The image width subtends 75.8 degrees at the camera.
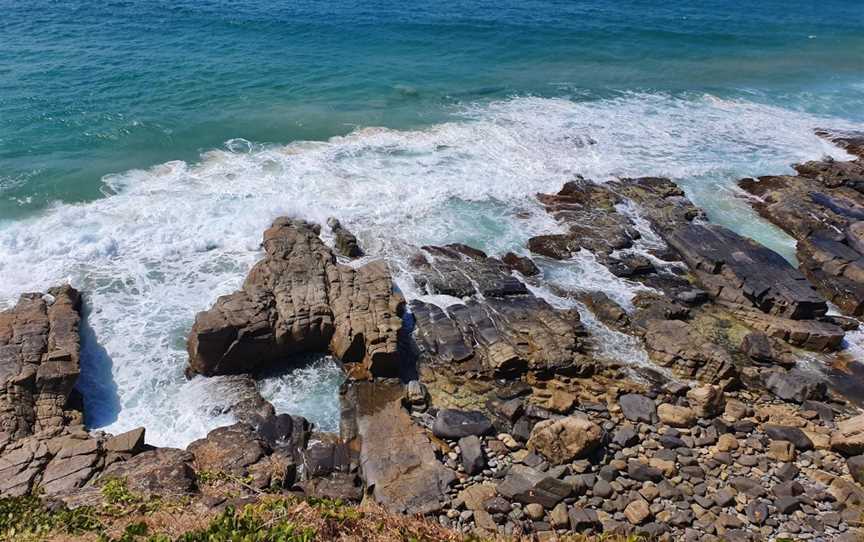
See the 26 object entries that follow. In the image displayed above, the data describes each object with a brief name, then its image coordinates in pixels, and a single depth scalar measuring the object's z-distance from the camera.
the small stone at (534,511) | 13.34
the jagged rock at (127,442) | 14.35
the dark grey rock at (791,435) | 15.71
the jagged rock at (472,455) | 14.60
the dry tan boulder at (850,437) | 15.30
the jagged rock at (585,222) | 24.50
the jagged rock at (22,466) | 12.98
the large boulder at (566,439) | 14.73
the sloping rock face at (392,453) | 13.81
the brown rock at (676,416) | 16.19
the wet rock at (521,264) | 22.92
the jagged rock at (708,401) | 16.55
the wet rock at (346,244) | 23.66
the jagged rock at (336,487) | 14.06
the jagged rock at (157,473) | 13.01
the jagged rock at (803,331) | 19.83
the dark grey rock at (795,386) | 17.47
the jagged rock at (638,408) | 16.45
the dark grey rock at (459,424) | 15.66
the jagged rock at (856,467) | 14.74
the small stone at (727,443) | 15.49
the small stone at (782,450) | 15.28
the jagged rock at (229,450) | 14.45
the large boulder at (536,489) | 13.62
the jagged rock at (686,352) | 18.11
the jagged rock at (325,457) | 14.90
